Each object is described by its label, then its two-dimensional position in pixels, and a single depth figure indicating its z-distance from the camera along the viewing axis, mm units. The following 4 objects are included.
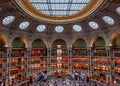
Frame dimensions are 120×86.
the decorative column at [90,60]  28174
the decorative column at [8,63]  23066
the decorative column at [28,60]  27662
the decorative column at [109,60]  23717
